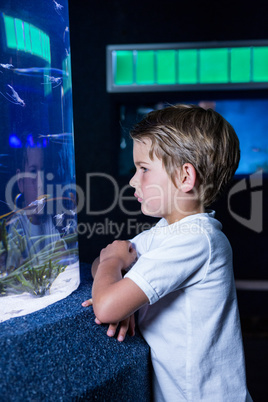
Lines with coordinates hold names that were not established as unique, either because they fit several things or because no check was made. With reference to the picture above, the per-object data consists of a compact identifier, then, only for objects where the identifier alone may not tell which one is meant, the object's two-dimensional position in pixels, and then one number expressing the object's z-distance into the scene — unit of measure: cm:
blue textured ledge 57
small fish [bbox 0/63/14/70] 73
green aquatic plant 77
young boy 71
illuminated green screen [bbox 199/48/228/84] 270
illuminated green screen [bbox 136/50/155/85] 270
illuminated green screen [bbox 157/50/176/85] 271
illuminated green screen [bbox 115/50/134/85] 271
